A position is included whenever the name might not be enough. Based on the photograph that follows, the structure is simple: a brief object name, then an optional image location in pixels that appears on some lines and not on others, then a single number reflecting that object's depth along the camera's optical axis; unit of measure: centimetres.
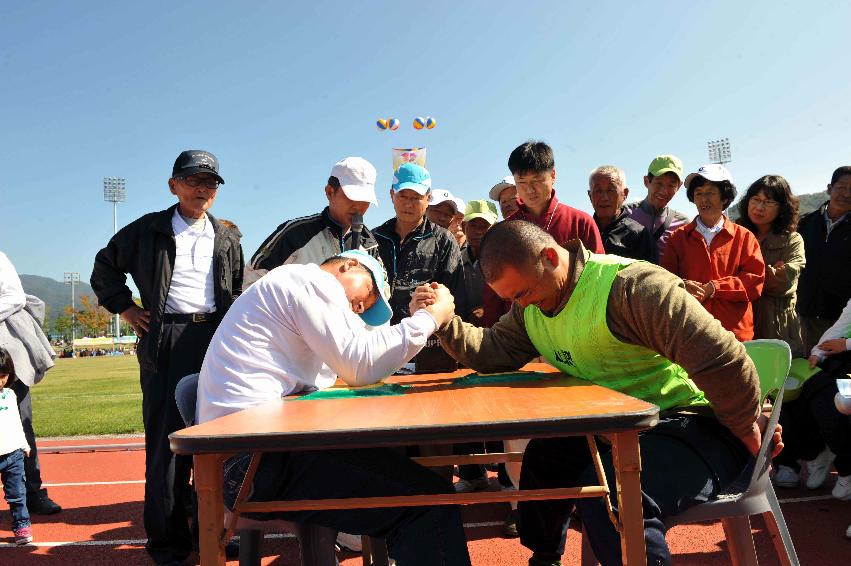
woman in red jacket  432
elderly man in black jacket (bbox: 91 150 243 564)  369
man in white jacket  200
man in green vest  204
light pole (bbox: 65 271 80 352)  12074
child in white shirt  428
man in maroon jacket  415
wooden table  152
